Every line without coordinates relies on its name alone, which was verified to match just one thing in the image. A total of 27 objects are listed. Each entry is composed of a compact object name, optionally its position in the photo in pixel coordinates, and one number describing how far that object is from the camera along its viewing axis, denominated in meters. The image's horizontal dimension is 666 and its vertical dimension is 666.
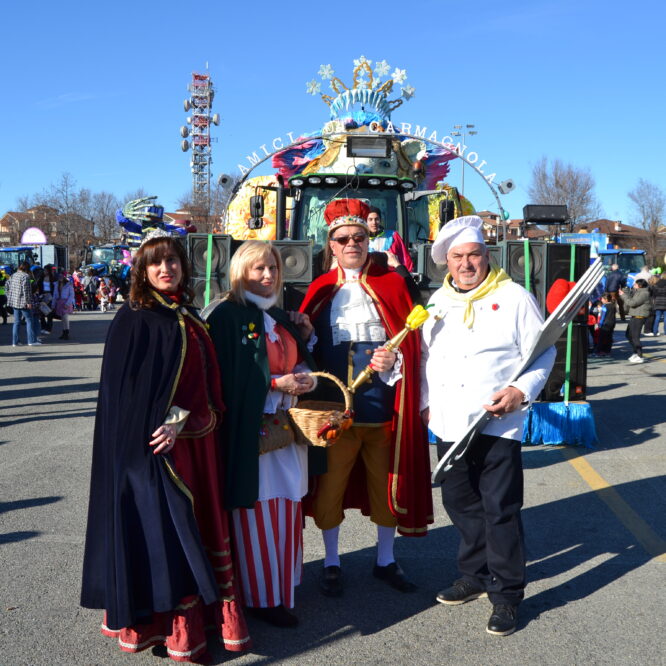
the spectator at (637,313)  13.09
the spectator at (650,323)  18.91
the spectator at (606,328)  14.27
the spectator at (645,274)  17.74
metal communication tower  88.38
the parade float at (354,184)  6.94
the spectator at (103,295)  29.17
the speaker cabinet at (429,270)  6.83
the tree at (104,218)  53.12
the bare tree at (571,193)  40.69
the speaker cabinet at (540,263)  6.86
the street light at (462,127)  45.86
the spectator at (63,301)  16.91
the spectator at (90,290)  30.23
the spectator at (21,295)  13.79
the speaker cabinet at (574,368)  6.84
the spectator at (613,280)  17.73
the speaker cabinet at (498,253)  6.91
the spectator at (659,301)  17.33
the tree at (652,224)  47.03
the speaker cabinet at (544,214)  10.95
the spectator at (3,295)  20.02
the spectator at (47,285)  17.09
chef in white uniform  3.21
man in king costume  3.56
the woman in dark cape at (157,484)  2.74
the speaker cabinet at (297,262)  6.90
